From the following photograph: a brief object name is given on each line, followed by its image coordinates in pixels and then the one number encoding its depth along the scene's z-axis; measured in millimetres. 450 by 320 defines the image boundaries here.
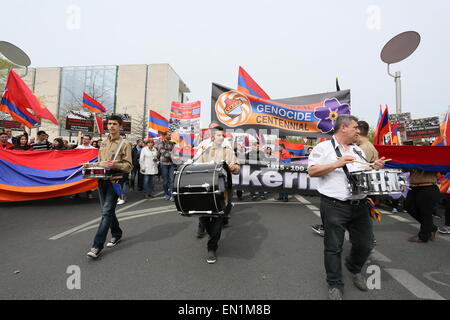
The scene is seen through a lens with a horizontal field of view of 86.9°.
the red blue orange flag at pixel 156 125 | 14109
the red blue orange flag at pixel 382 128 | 5464
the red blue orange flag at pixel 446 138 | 4455
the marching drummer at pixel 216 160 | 3312
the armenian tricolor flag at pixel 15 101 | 7283
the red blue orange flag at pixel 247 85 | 7668
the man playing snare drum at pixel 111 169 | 3357
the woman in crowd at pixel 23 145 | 7260
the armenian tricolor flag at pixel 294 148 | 13805
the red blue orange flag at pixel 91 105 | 11305
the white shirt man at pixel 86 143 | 7875
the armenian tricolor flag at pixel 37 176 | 6188
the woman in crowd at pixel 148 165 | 8105
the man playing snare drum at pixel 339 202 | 2385
